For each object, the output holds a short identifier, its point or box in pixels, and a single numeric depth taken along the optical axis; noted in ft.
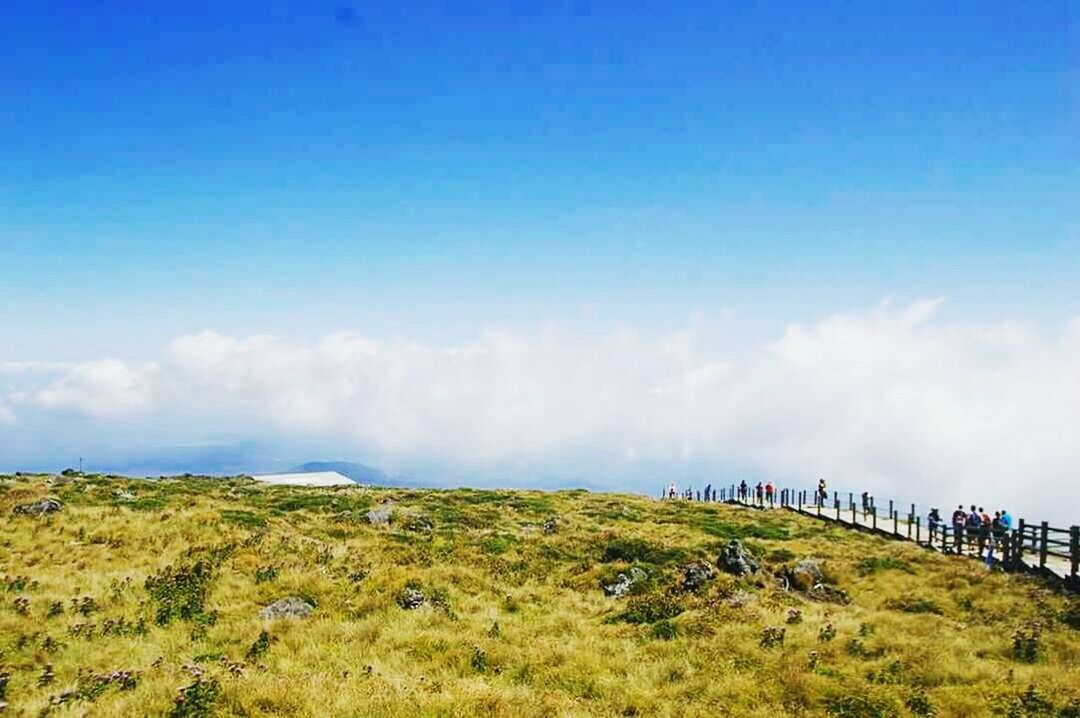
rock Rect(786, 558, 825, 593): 81.61
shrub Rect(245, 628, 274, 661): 51.18
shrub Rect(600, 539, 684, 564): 92.63
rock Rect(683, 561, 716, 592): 77.92
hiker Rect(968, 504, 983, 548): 106.52
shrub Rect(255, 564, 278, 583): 71.76
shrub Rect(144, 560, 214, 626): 60.49
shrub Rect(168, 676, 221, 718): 38.65
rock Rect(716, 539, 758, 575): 86.17
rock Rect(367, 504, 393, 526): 115.23
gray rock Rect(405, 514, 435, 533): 111.96
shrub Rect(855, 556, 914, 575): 88.38
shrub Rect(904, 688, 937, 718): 42.19
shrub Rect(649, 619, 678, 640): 58.85
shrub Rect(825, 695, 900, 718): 42.01
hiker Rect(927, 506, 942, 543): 111.65
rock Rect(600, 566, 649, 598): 77.87
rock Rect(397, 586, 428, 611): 66.18
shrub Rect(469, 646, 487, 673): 50.03
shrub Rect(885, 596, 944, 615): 70.64
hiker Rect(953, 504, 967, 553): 105.31
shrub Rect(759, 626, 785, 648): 55.11
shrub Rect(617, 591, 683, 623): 65.46
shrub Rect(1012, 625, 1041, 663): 53.11
